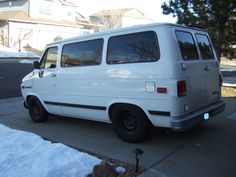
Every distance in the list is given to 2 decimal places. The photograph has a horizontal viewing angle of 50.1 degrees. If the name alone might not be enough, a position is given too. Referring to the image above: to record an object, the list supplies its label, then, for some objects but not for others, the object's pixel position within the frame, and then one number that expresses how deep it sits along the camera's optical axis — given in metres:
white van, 4.13
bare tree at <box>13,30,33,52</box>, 28.43
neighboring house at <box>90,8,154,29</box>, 36.47
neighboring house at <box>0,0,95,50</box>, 28.36
